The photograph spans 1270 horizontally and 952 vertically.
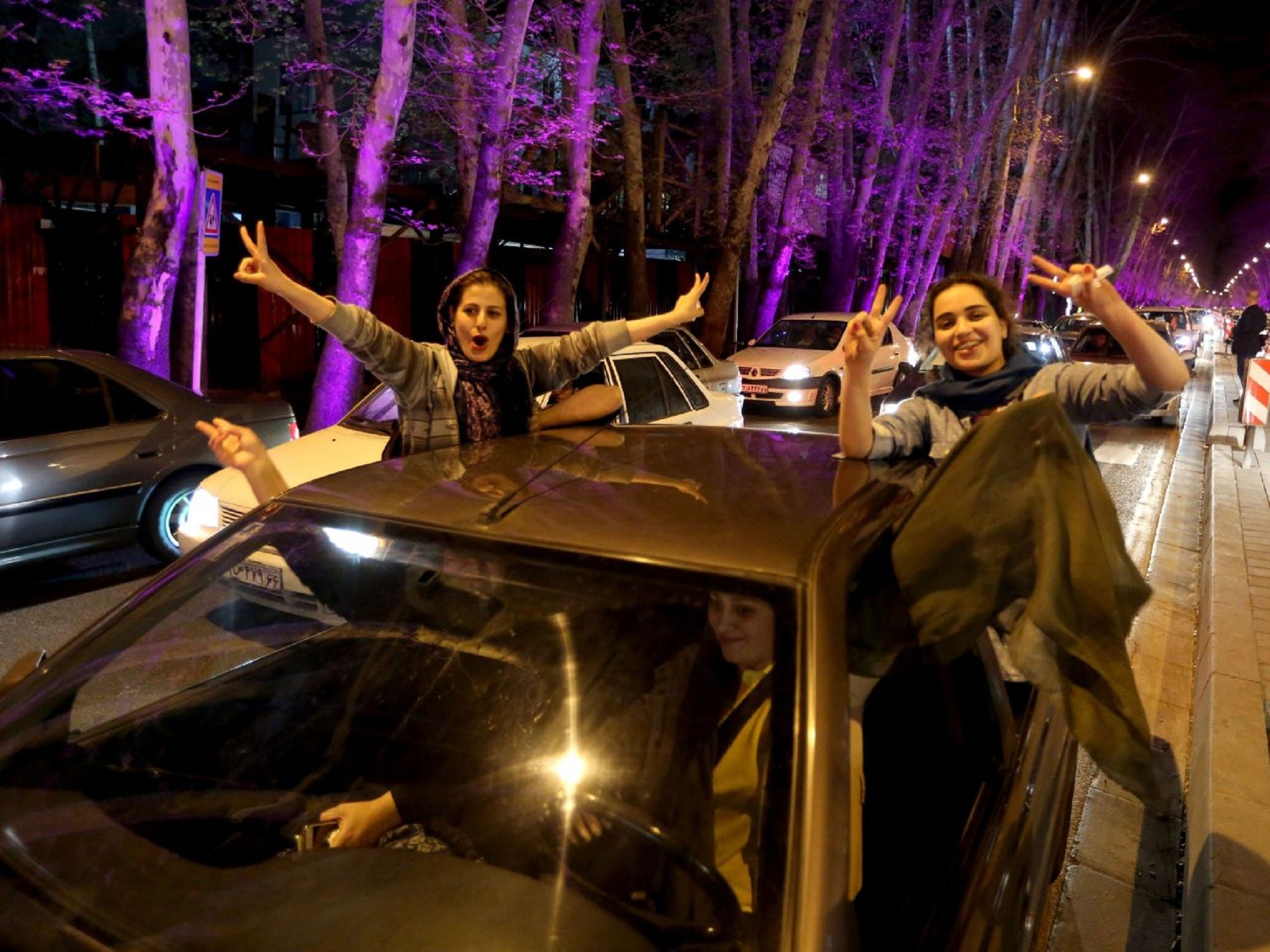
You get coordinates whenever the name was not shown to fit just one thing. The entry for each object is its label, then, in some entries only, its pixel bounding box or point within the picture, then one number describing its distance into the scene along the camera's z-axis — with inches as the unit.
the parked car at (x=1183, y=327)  978.7
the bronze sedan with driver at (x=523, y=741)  64.1
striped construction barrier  465.7
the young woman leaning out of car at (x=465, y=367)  128.2
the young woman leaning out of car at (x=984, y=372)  104.8
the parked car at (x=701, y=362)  389.1
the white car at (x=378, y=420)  214.2
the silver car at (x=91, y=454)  237.9
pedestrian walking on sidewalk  812.0
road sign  355.6
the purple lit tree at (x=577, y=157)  551.2
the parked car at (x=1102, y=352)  686.5
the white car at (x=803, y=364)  625.6
